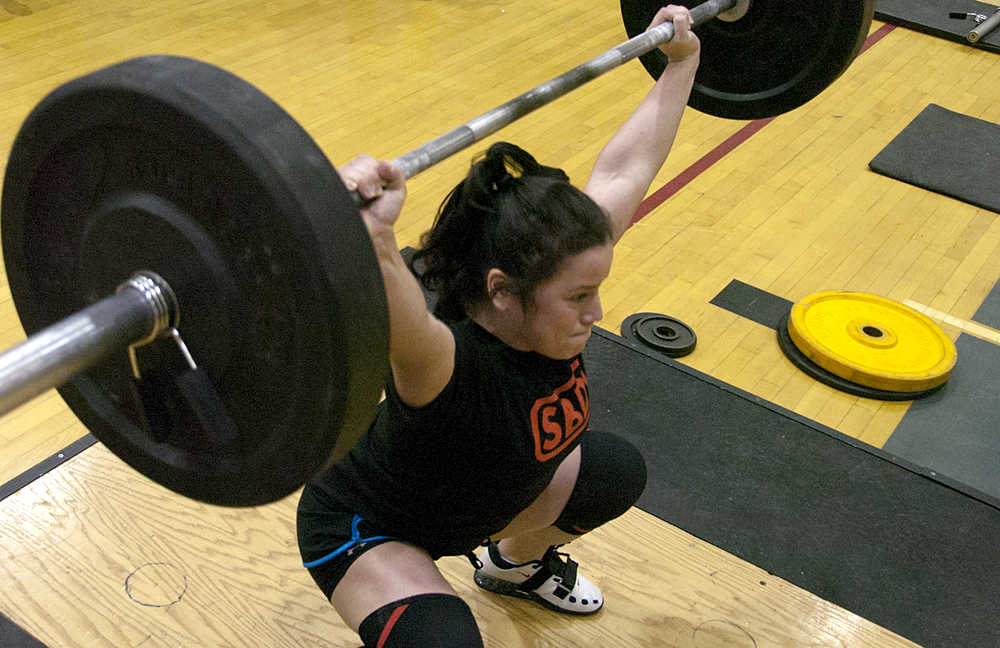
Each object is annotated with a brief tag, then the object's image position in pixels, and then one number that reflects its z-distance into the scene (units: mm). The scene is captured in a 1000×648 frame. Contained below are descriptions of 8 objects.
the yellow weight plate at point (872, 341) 2859
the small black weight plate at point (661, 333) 2936
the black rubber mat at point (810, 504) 2166
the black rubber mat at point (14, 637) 1834
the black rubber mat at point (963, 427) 2639
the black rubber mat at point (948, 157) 4016
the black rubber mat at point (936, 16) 5473
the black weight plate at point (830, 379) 2850
